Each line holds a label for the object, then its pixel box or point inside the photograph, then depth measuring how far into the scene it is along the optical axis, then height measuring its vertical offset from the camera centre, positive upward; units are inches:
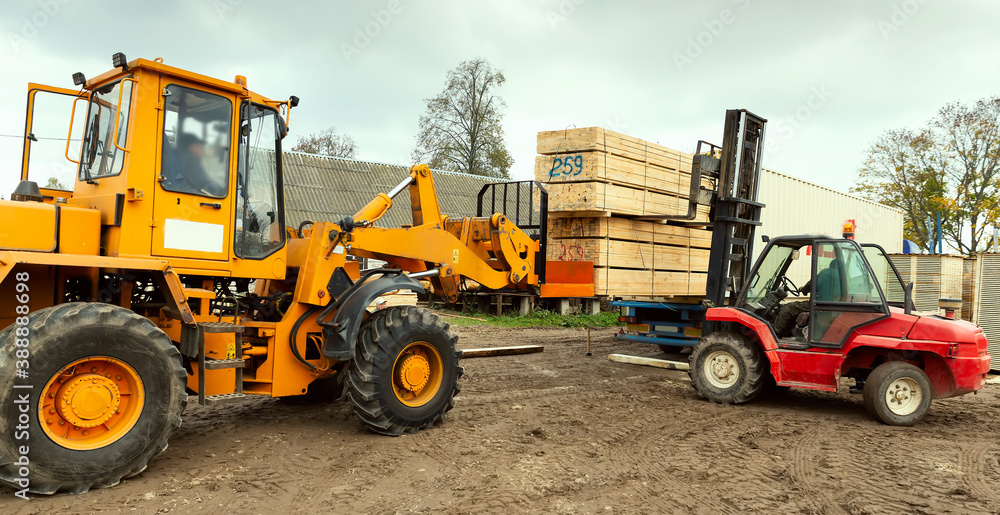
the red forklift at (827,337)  274.1 -23.7
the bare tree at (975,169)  956.0 +167.4
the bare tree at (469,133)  1401.3 +260.9
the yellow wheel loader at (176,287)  169.3 -13.3
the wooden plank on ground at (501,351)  383.2 -51.8
